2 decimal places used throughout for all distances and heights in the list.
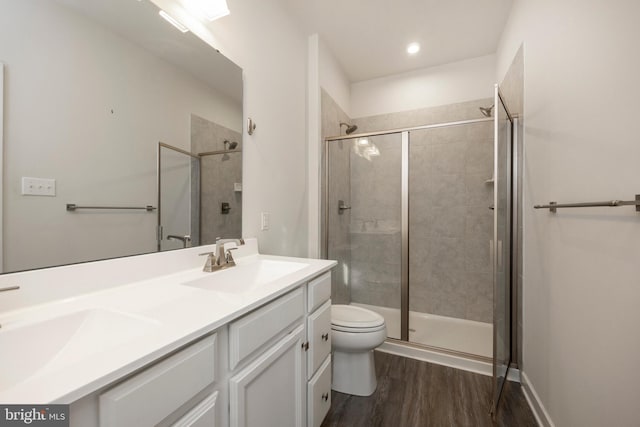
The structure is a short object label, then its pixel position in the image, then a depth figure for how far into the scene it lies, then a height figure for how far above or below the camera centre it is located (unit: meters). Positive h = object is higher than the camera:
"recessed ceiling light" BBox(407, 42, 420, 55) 2.35 +1.54
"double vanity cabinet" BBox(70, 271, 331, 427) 0.49 -0.44
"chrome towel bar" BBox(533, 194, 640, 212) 0.75 +0.04
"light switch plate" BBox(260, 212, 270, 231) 1.66 -0.04
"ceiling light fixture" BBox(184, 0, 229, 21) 1.19 +0.97
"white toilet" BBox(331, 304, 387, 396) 1.62 -0.89
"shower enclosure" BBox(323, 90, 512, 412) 2.34 -0.12
